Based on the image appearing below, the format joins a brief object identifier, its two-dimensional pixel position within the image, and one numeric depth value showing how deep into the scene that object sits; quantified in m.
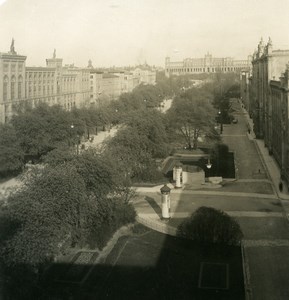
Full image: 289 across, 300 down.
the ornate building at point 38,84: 55.84
